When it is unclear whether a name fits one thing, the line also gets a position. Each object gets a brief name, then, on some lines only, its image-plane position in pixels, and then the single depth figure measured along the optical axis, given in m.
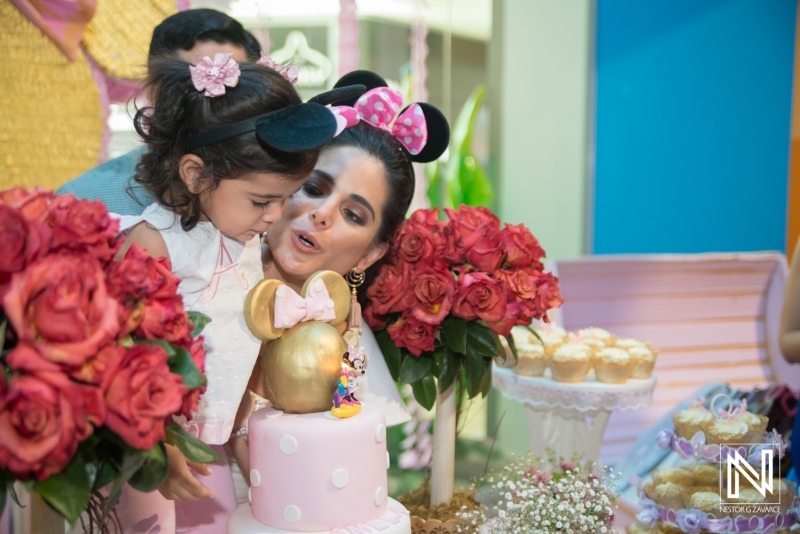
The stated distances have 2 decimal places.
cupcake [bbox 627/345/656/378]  2.40
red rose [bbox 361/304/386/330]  2.00
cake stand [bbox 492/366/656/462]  2.31
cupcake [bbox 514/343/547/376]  2.43
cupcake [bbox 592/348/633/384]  2.34
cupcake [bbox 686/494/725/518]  1.92
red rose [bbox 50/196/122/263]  0.96
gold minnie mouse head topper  1.35
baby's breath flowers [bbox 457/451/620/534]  1.69
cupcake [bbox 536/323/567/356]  2.42
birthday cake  1.30
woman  1.71
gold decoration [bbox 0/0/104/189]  2.54
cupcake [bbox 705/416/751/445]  2.00
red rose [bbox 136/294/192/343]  1.02
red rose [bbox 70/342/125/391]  0.90
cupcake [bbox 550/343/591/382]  2.34
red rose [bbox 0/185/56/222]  0.97
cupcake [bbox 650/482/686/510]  2.00
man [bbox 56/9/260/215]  1.98
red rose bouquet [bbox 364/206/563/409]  1.87
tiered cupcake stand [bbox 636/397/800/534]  1.92
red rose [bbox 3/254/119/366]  0.87
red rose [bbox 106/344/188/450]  0.91
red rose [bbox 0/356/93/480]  0.85
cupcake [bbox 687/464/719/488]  2.01
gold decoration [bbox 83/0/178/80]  2.73
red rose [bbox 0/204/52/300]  0.89
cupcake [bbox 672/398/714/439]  2.05
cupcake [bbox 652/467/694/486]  2.05
